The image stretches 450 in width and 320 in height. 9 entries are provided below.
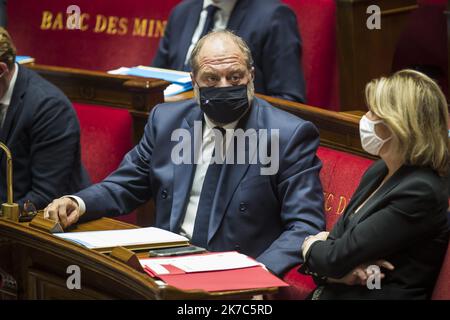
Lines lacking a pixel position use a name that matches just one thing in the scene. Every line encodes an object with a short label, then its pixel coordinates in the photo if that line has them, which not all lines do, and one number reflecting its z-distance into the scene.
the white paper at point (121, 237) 12.81
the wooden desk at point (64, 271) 12.54
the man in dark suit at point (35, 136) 13.57
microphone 12.96
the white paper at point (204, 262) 12.64
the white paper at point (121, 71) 14.11
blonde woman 12.60
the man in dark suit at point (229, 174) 13.06
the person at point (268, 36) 13.97
